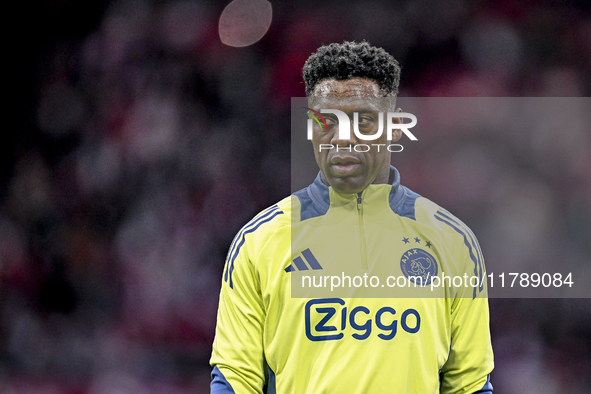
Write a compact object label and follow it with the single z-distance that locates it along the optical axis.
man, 11.23
